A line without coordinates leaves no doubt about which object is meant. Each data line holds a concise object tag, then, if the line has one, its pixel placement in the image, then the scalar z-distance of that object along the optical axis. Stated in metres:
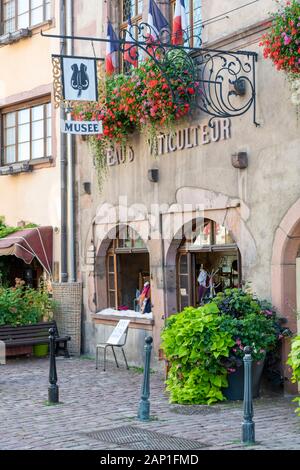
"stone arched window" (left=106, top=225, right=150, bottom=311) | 15.89
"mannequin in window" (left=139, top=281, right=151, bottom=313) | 15.05
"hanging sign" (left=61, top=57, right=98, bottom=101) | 12.38
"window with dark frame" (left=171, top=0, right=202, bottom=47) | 13.39
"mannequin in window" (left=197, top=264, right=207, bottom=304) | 13.93
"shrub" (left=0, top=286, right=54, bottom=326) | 16.34
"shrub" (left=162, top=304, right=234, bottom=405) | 10.84
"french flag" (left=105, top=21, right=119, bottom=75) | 13.78
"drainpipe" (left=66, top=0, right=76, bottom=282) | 16.77
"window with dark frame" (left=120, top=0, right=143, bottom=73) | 15.18
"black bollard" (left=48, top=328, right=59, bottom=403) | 11.34
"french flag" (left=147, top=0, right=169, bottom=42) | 13.47
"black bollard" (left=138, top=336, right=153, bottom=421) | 9.99
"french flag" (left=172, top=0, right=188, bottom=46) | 13.11
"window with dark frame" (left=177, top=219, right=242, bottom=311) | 13.20
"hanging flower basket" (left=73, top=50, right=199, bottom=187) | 12.74
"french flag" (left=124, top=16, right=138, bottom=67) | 12.55
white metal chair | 14.12
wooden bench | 16.02
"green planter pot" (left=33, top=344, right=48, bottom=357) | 16.56
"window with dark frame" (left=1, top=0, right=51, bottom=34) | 17.88
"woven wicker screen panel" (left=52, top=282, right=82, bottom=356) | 16.48
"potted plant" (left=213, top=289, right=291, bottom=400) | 10.94
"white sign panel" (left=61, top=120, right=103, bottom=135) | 13.15
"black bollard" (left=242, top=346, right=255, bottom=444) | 8.57
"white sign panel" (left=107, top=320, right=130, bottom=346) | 14.15
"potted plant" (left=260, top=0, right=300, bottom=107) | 10.33
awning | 17.06
